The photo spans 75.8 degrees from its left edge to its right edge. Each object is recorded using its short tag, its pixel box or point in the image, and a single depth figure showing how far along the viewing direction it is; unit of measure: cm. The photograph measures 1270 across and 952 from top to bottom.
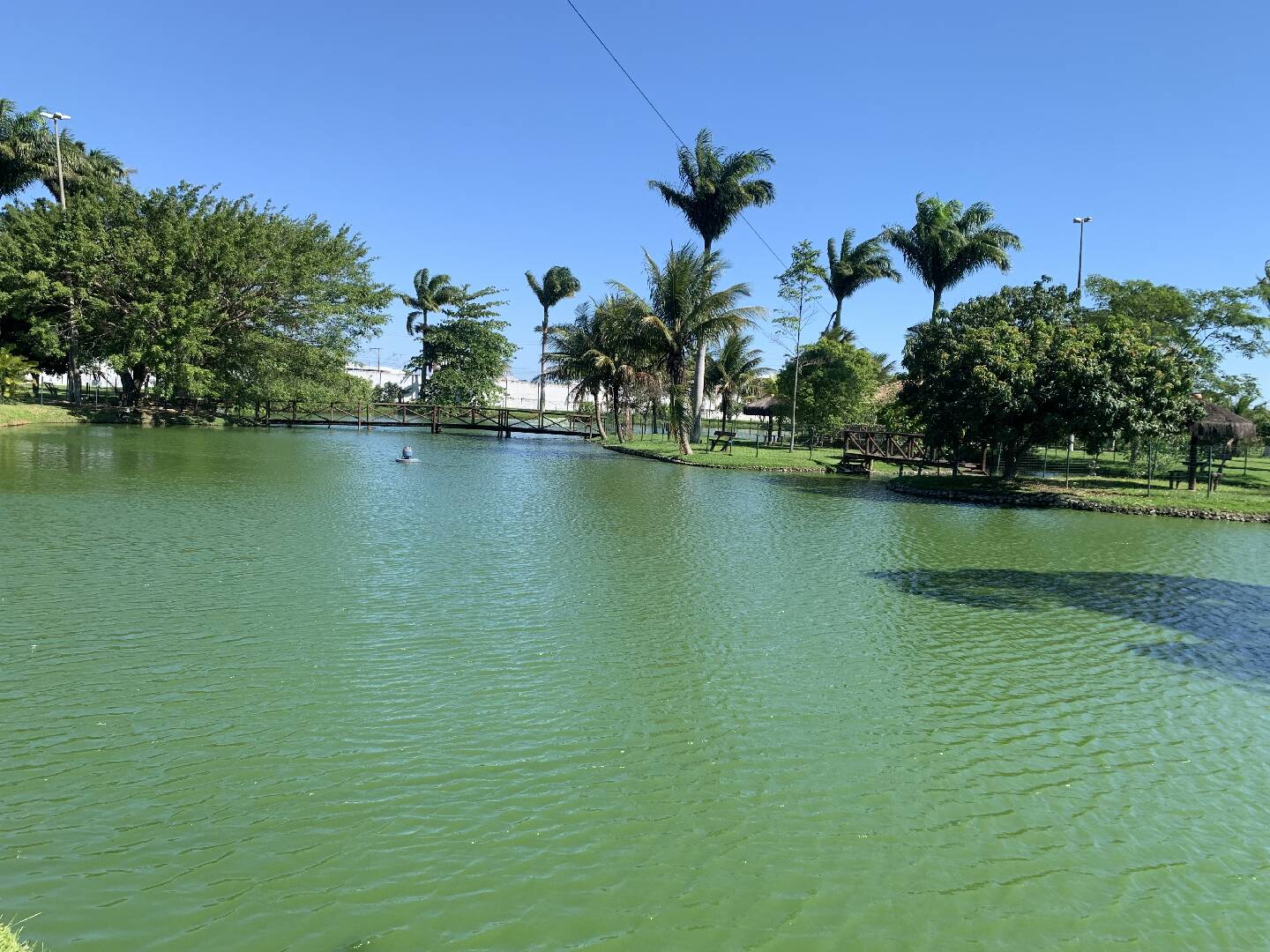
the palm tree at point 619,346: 3850
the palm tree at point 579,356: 4565
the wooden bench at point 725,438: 3834
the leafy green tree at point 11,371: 3678
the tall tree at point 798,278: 3484
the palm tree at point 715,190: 4088
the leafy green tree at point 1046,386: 2239
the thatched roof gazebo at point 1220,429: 2518
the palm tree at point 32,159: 4497
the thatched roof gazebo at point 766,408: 5075
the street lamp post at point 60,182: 4108
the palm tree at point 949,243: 4094
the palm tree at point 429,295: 6028
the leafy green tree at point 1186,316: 3155
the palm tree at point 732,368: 5416
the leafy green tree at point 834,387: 4453
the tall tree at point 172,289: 3853
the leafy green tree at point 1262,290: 3177
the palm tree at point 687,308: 3750
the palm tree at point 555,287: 6488
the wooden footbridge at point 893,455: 3083
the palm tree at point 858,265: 4822
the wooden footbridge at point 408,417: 4838
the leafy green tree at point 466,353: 5859
